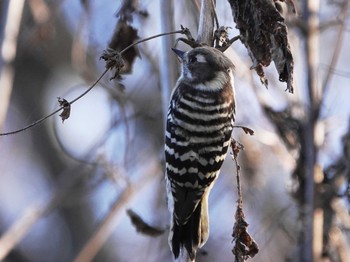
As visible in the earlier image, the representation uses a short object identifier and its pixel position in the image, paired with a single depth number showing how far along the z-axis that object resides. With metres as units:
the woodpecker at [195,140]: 7.12
